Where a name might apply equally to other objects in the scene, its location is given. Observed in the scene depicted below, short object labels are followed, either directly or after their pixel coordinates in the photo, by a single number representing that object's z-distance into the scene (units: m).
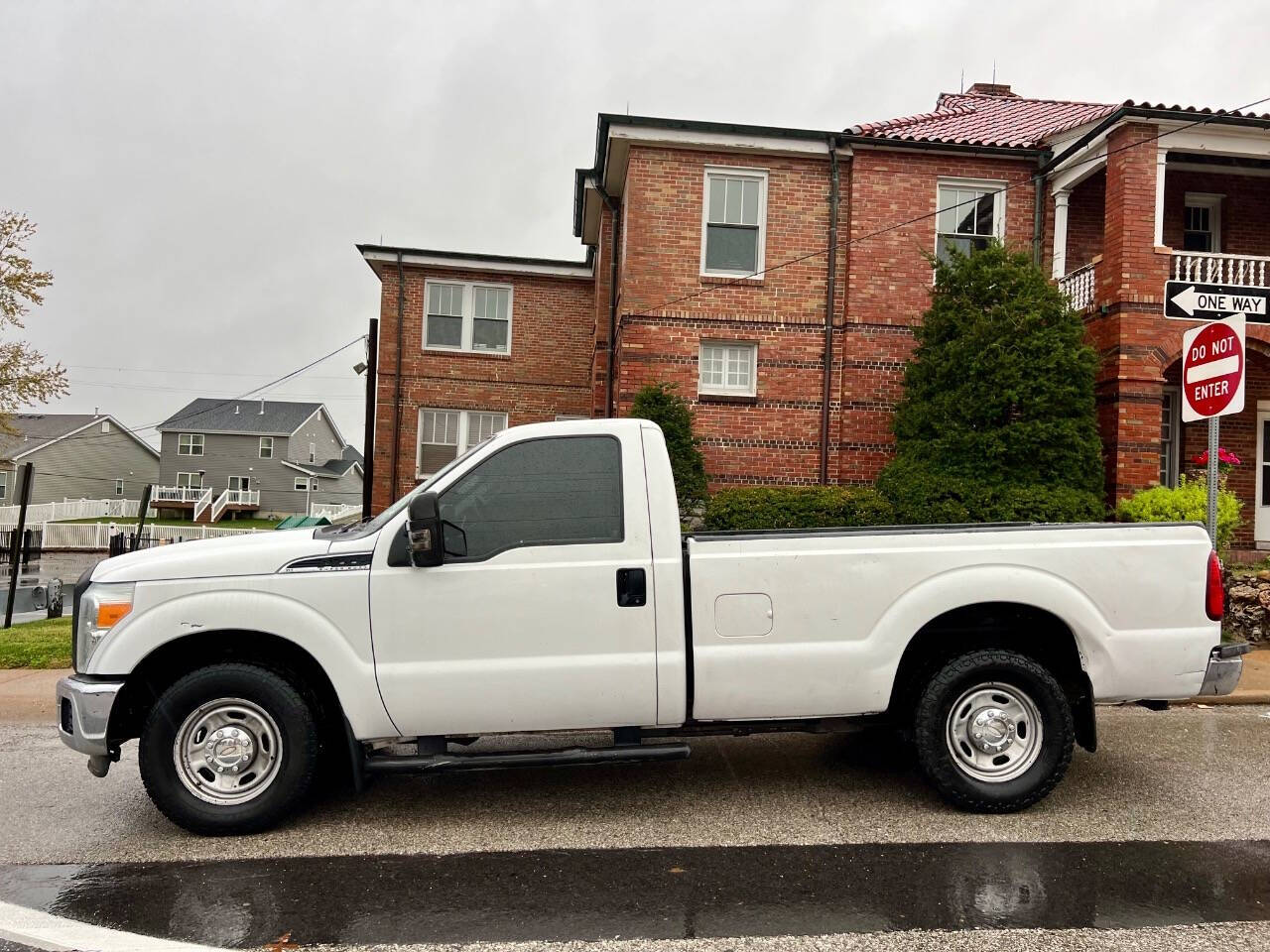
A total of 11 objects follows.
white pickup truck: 4.09
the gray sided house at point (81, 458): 50.16
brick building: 14.18
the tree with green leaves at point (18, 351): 21.09
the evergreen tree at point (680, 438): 13.12
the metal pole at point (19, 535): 9.58
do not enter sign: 6.57
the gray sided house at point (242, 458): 50.88
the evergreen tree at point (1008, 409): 11.23
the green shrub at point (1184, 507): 10.36
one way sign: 12.07
